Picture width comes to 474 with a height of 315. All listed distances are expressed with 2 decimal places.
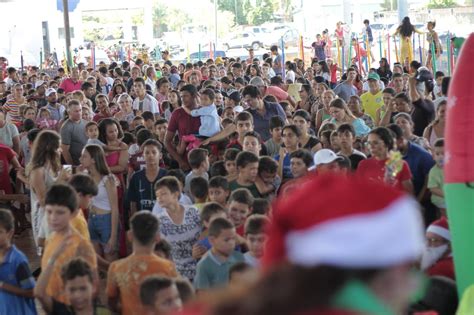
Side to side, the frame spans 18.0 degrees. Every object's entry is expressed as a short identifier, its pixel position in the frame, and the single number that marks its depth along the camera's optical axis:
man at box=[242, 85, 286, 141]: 17.56
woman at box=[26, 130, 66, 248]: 11.97
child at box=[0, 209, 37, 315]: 9.03
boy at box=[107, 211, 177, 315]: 8.62
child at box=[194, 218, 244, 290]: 9.19
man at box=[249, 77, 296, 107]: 23.13
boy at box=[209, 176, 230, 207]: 11.90
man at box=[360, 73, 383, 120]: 21.14
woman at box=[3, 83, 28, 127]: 23.98
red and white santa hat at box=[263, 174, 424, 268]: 3.03
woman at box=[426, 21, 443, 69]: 31.11
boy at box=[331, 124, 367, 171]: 13.93
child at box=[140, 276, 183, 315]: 7.32
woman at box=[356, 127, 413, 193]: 12.25
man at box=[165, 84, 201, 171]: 16.72
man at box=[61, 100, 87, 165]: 17.84
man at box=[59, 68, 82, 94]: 30.25
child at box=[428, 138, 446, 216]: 12.14
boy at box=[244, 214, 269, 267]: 9.26
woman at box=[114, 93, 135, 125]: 21.78
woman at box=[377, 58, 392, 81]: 32.17
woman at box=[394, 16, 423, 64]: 32.45
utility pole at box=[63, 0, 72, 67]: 42.80
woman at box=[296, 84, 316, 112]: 23.57
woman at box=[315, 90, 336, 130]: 19.91
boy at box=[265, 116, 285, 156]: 15.78
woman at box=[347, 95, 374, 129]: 19.23
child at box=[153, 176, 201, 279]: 10.84
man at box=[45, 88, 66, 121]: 23.07
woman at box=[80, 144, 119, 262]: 12.80
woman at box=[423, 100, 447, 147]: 15.18
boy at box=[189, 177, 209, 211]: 12.13
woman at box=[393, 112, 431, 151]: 14.30
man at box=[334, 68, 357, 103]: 24.21
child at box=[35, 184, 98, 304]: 8.73
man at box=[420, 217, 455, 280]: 9.09
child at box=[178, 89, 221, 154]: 16.40
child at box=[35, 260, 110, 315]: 8.24
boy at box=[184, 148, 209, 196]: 13.60
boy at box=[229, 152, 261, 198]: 12.66
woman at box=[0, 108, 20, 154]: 18.88
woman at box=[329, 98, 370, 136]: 17.28
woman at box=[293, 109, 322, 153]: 14.87
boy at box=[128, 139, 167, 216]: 13.52
